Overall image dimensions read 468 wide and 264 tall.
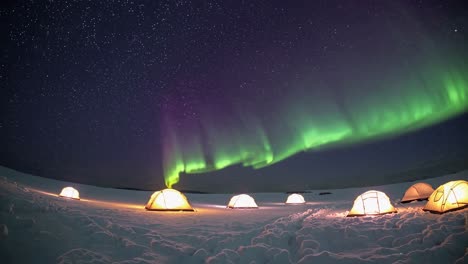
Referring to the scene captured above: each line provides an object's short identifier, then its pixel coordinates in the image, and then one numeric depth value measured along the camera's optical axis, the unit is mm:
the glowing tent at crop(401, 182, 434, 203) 17672
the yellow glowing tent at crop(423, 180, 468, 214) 10008
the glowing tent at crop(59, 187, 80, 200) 20811
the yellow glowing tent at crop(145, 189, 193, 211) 13948
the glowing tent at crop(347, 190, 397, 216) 11695
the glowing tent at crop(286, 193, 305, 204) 27844
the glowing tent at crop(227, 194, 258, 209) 20000
